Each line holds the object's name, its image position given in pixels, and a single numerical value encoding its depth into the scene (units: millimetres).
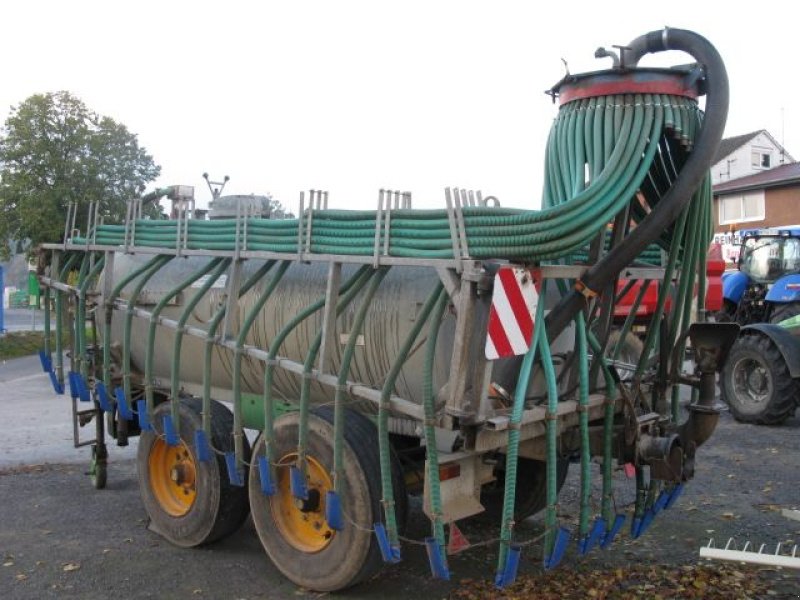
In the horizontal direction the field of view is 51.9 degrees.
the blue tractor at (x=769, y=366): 9516
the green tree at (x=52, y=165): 26094
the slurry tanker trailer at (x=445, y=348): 3768
